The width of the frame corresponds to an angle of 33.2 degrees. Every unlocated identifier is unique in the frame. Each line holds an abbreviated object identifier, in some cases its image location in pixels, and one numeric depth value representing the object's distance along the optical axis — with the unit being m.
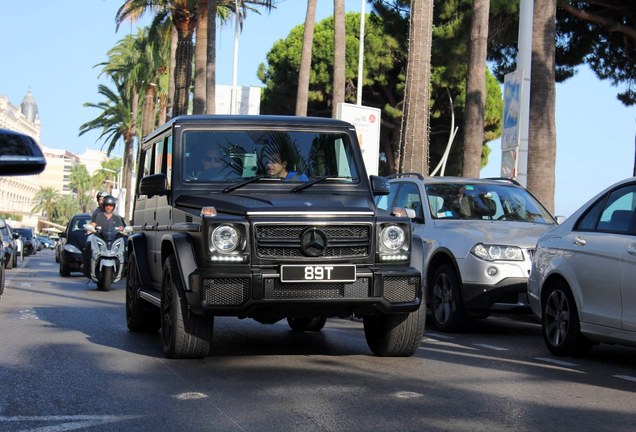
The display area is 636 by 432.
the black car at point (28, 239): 56.78
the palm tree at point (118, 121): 69.62
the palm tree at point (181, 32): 36.53
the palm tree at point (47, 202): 179.25
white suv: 11.69
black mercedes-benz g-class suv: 8.46
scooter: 19.67
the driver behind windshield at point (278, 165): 9.66
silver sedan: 8.91
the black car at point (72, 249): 26.14
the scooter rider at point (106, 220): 19.86
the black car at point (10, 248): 31.63
